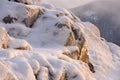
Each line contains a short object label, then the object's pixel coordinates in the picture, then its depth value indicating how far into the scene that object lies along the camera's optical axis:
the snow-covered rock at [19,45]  39.22
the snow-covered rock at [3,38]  38.50
